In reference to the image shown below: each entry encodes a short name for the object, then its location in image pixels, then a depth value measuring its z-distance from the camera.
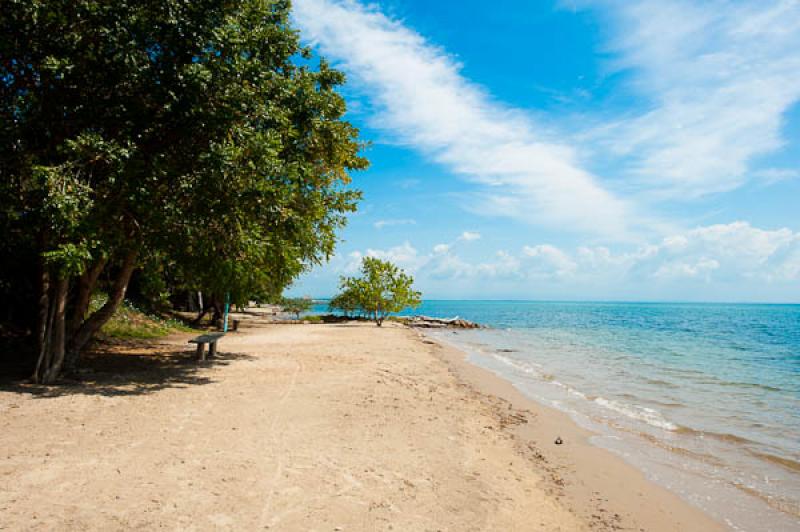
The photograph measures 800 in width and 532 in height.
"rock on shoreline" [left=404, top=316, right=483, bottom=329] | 54.56
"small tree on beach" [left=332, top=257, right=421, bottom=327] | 41.91
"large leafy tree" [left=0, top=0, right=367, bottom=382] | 9.28
